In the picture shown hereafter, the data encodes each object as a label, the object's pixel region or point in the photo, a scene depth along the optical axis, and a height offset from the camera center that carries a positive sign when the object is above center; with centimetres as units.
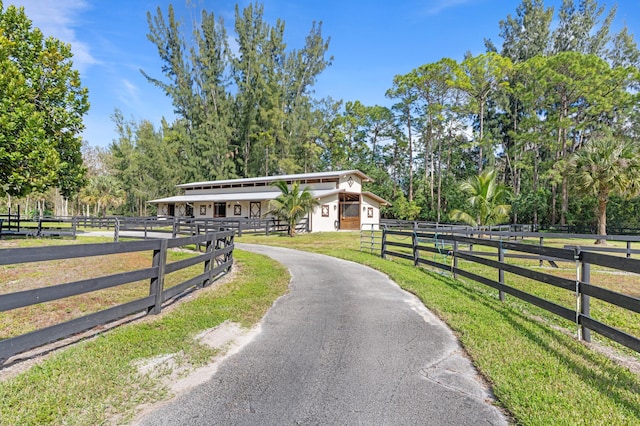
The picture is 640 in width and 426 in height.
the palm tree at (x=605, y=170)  1955 +297
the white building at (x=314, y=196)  2767 +155
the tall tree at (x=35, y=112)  1642 +564
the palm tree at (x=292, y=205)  2228 +84
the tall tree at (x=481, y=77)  3312 +1429
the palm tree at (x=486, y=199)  1884 +112
